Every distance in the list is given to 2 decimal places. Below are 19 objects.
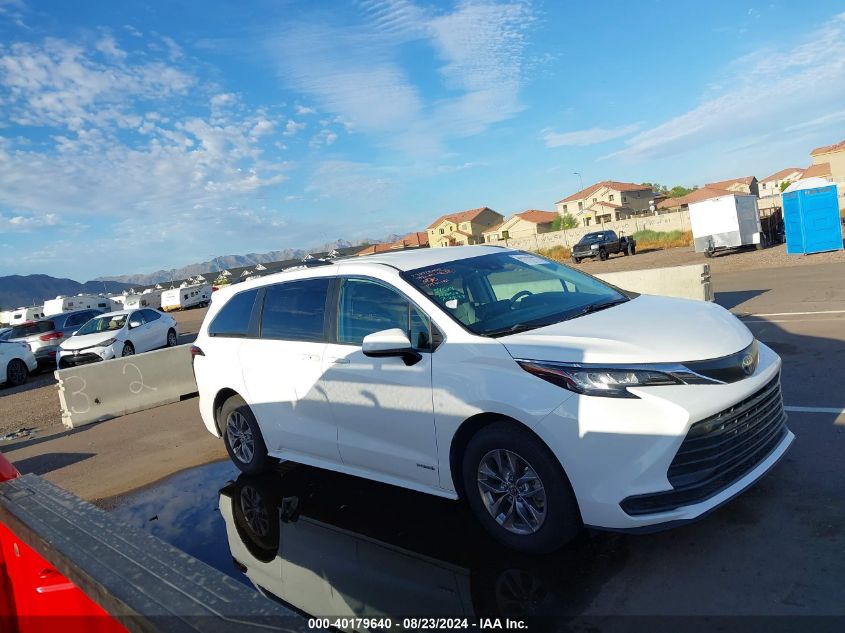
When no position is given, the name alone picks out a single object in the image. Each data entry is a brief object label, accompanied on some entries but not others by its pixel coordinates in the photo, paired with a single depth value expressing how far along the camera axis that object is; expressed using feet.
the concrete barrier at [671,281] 35.50
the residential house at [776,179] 462.07
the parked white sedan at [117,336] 52.60
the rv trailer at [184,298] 165.48
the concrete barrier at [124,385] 32.42
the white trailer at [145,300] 160.35
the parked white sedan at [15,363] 56.18
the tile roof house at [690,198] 309.77
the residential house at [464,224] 376.11
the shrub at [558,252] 147.64
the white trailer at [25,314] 149.28
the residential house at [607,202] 348.79
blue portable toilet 67.15
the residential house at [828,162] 203.92
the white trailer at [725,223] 87.20
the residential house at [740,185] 391.49
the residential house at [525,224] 367.45
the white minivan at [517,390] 10.87
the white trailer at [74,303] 156.91
